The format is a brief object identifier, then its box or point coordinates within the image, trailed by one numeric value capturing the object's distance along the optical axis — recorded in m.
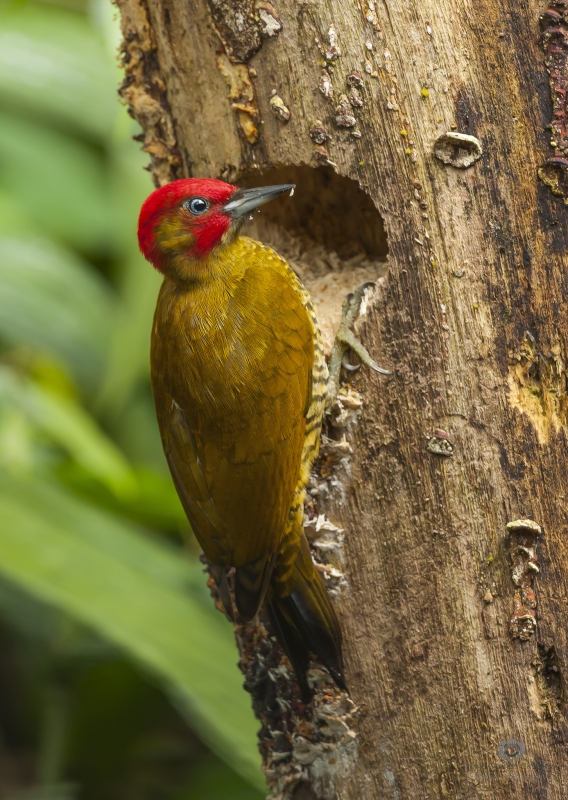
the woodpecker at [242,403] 4.04
